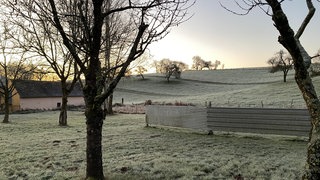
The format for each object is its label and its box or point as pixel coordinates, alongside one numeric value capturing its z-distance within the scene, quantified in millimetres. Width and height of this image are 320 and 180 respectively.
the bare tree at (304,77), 3659
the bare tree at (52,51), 16914
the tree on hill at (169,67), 70203
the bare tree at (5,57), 17570
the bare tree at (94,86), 5114
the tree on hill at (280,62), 44049
